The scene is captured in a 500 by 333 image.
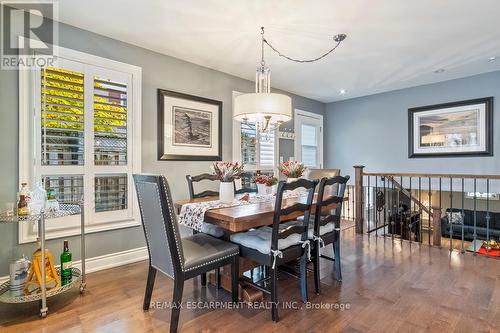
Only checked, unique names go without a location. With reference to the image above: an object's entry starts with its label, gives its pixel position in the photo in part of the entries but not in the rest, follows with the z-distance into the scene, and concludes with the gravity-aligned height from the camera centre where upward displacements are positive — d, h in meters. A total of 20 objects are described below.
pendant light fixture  2.34 +0.55
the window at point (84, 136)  2.43 +0.32
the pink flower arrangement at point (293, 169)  2.73 -0.03
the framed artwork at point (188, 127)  3.35 +0.54
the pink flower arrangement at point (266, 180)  2.57 -0.14
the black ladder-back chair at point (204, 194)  2.37 -0.31
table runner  2.01 -0.35
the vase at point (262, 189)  2.71 -0.24
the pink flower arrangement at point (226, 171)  2.26 -0.04
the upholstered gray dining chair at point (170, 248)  1.64 -0.61
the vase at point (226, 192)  2.29 -0.23
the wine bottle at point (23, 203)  2.01 -0.29
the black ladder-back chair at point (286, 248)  1.87 -0.63
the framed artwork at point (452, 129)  4.12 +0.64
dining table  1.79 -0.38
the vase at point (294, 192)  2.89 -0.30
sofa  5.95 -1.48
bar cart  1.91 -0.97
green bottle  2.22 -0.87
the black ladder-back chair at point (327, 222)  2.24 -0.52
